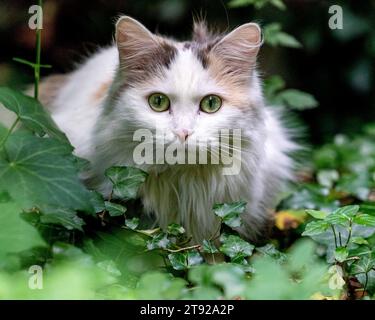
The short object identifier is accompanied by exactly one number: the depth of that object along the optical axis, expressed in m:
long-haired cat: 2.13
